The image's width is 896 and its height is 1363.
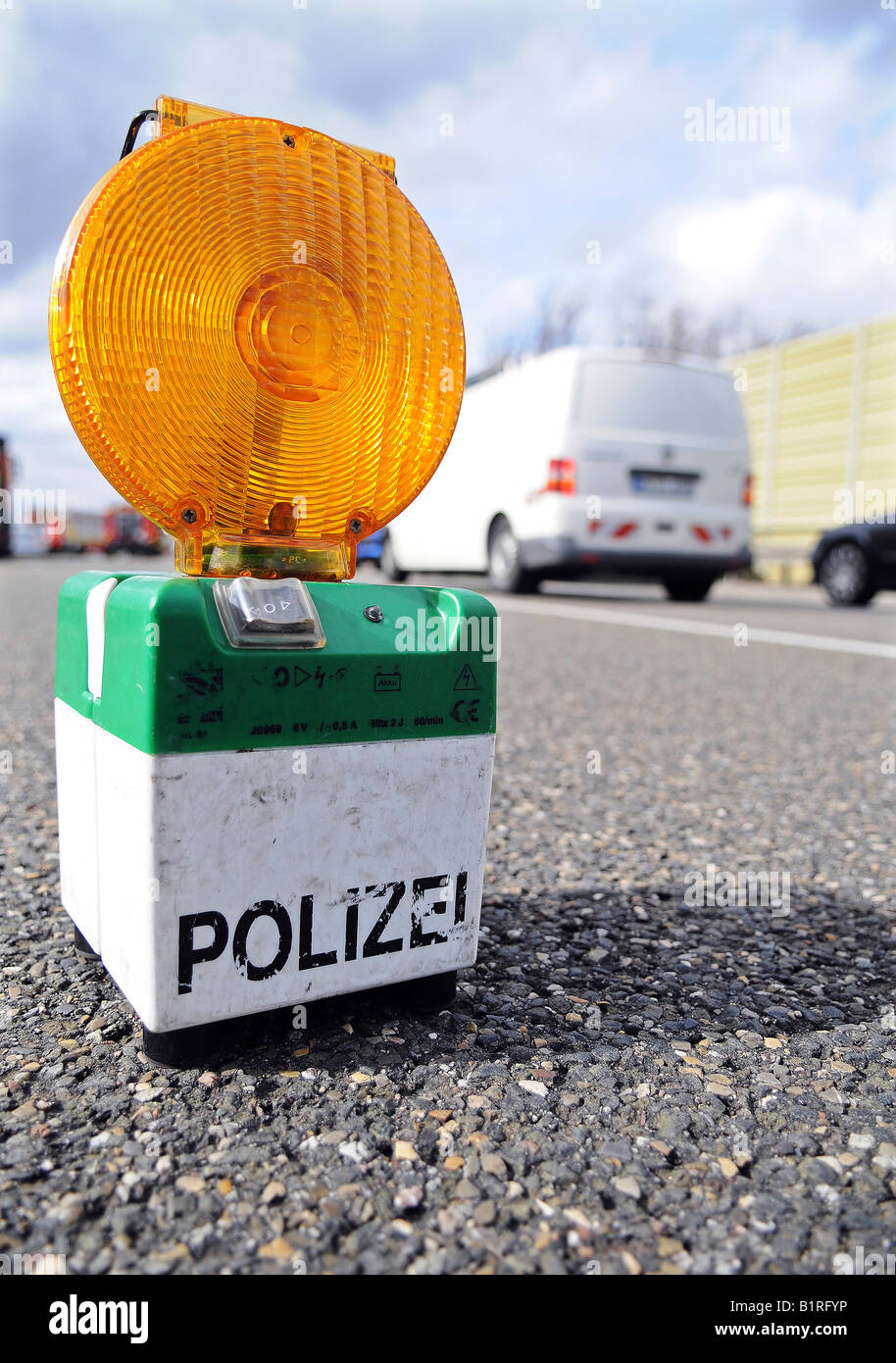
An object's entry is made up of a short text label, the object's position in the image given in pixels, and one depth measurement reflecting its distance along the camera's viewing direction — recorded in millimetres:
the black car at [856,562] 10219
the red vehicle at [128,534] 38269
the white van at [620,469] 8805
